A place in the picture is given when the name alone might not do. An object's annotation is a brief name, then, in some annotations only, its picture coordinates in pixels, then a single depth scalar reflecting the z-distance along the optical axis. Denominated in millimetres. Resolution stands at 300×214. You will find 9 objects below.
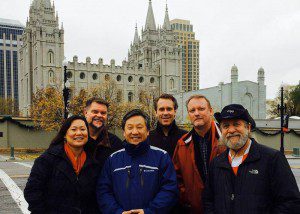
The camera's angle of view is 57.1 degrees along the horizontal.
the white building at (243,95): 47720
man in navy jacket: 2957
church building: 58672
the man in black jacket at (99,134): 3437
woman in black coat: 3054
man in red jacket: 3244
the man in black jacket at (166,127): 3681
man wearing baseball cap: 2540
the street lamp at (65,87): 14265
